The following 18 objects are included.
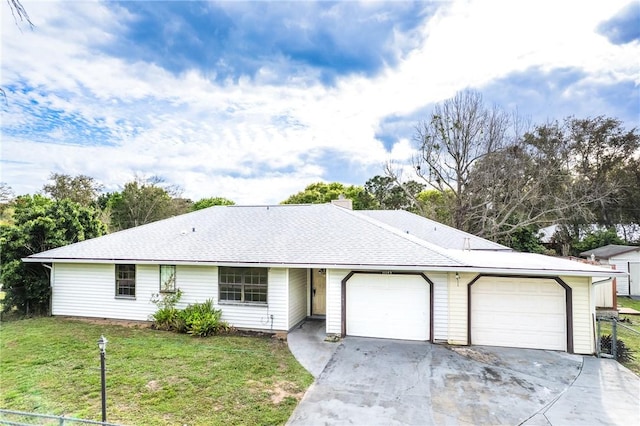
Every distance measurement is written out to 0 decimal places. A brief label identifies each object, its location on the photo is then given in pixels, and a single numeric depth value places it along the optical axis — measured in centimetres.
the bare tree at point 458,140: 2475
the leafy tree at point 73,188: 3203
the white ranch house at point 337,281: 868
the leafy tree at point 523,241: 2529
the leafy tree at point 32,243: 1178
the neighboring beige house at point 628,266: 1845
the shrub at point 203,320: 976
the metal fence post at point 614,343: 786
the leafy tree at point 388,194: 4103
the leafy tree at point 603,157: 2973
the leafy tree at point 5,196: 2769
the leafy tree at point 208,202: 3900
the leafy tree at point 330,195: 4178
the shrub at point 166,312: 1026
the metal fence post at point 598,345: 821
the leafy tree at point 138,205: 3353
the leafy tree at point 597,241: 2542
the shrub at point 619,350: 816
